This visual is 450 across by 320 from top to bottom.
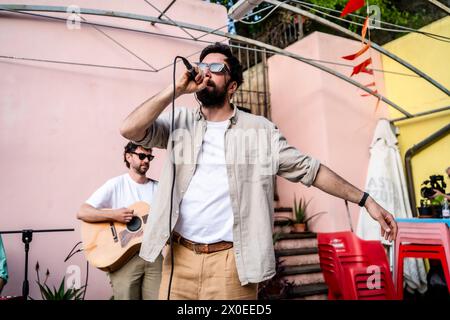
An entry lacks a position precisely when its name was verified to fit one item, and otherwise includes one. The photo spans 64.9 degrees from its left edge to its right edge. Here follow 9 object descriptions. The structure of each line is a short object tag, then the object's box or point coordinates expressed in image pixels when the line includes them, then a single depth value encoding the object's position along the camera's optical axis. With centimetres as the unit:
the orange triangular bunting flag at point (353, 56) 283
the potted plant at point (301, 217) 491
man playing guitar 246
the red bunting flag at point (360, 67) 315
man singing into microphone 149
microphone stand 274
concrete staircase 400
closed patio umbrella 432
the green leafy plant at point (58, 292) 313
